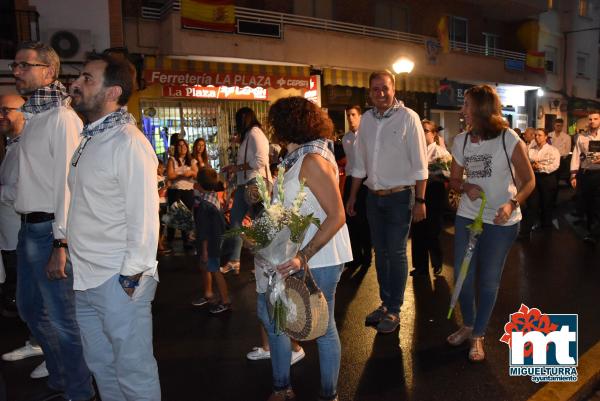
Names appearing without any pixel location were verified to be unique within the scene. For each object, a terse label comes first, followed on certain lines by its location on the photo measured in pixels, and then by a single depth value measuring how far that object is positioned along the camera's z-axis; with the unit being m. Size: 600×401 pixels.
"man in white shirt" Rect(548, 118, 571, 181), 14.12
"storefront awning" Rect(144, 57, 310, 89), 12.43
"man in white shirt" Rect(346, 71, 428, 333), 4.64
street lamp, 12.87
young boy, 5.20
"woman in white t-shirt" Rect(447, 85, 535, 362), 3.91
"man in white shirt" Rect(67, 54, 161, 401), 2.54
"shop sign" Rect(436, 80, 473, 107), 20.19
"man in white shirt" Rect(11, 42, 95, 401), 3.17
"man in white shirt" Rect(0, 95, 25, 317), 3.84
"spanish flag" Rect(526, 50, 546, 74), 23.43
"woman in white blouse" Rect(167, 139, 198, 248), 9.02
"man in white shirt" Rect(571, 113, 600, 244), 8.66
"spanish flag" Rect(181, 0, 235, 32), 12.64
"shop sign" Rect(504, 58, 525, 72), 22.30
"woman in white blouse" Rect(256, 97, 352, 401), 2.89
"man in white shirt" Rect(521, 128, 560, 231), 9.88
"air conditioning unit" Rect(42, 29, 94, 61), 11.52
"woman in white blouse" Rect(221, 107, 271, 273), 5.98
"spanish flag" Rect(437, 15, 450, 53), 18.73
